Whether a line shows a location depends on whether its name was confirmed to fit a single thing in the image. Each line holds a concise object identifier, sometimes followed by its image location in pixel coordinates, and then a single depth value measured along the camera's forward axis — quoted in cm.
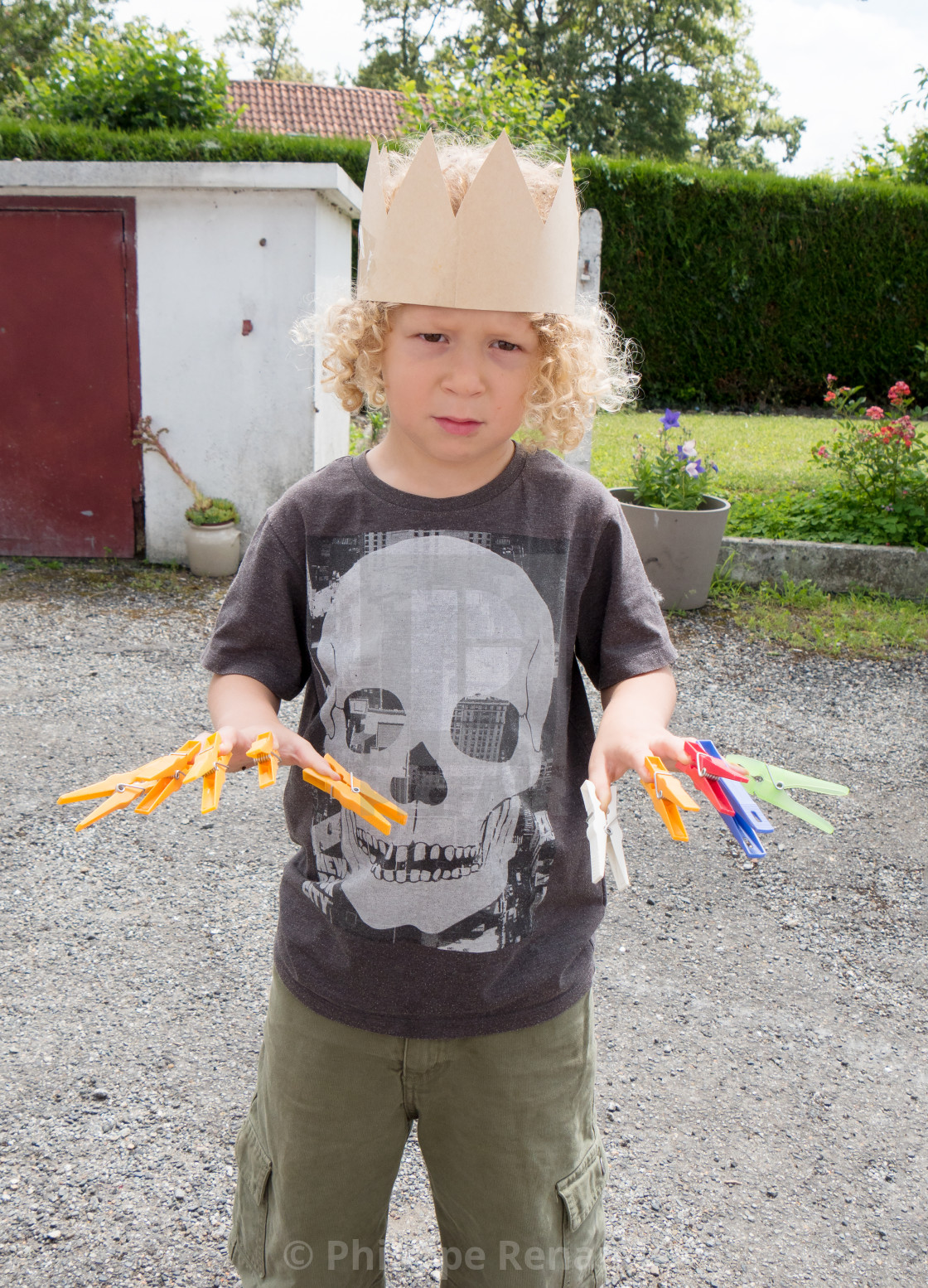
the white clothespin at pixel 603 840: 94
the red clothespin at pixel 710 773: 93
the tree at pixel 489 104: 1026
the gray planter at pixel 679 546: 545
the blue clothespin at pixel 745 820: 91
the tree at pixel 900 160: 1681
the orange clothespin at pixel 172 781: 91
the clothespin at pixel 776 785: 94
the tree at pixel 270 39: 4091
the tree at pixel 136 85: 873
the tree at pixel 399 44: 3397
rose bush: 610
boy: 119
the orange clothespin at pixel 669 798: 92
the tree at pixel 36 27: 2831
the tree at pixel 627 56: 3127
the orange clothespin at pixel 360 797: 100
